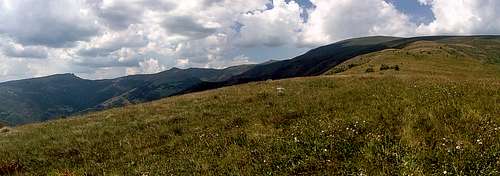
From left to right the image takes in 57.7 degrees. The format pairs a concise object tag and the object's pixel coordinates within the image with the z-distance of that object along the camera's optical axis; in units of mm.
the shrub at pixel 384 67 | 73000
